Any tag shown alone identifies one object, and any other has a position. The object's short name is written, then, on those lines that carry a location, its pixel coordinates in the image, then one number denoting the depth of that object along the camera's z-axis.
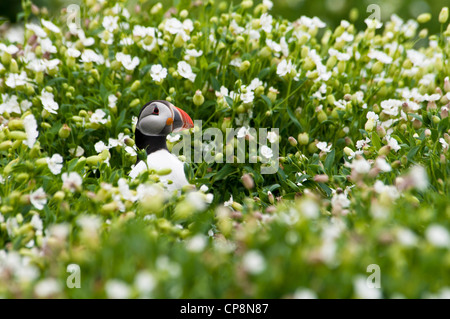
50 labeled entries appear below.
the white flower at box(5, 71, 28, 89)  5.76
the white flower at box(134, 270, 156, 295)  2.62
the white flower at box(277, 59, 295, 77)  5.78
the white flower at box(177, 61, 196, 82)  5.79
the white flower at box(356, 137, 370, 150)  5.10
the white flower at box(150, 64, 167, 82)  5.73
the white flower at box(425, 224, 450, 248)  2.72
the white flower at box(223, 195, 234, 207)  4.99
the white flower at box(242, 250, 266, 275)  2.75
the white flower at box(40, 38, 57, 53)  6.16
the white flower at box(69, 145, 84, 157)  5.67
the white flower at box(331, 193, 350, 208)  3.84
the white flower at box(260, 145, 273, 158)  5.27
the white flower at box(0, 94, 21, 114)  5.75
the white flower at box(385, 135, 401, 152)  4.77
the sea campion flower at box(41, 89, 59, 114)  5.72
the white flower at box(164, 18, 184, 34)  6.15
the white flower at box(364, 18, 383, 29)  6.45
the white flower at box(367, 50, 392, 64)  6.14
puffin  5.00
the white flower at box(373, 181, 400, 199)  3.57
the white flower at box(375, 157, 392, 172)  3.58
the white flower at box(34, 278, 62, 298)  2.72
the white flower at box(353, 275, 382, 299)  2.68
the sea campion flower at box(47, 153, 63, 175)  4.25
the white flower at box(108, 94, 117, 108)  5.80
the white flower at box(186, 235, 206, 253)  2.93
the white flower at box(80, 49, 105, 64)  6.07
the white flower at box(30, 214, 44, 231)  3.72
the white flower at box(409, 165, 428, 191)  3.08
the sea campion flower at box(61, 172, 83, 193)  3.58
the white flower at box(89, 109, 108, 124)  5.52
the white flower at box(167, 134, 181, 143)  5.34
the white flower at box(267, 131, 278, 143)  5.37
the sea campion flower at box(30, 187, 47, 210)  3.81
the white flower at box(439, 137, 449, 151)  4.70
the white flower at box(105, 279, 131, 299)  2.63
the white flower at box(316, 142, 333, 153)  5.33
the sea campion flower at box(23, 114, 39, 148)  4.21
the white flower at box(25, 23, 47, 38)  6.18
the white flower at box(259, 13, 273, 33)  6.34
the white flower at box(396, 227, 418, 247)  2.79
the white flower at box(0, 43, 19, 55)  5.73
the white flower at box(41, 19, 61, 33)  6.15
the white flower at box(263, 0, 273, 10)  6.69
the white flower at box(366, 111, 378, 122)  5.48
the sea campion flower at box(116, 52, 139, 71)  6.07
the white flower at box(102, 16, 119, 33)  6.36
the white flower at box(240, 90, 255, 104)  5.50
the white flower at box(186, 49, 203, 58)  5.90
